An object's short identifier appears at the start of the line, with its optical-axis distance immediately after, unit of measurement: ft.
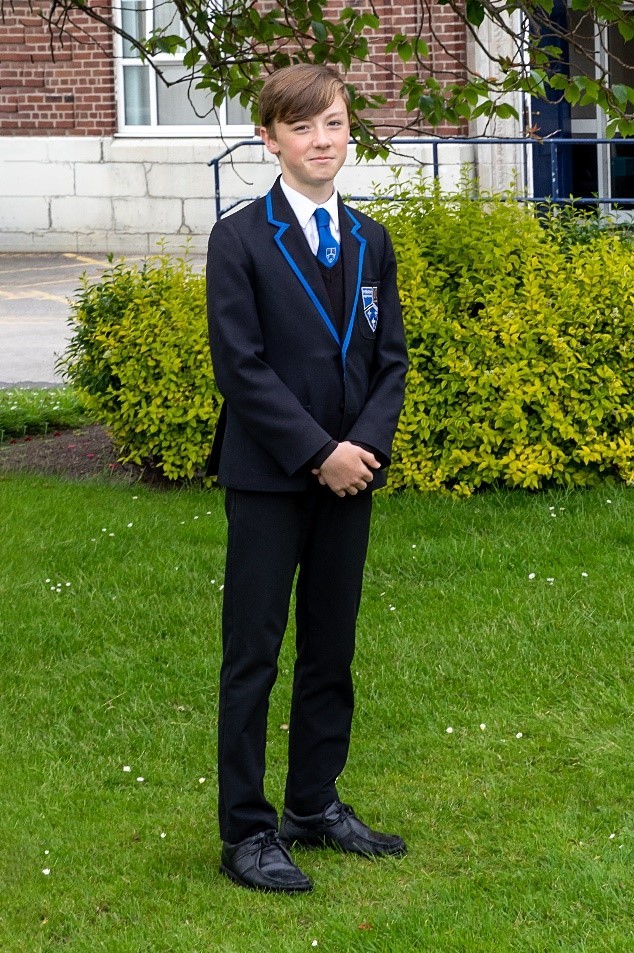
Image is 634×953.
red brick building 60.85
